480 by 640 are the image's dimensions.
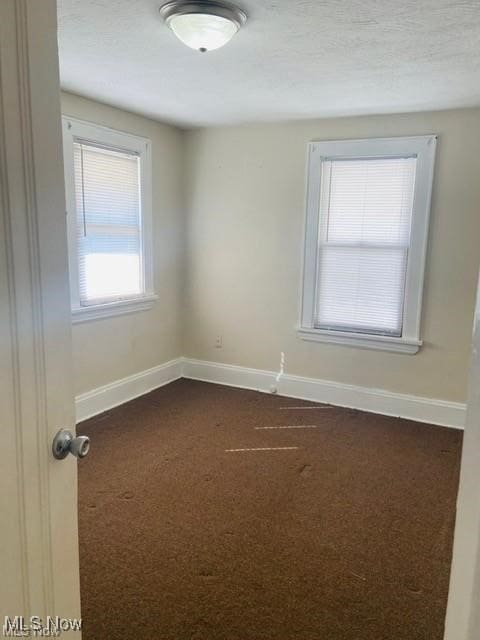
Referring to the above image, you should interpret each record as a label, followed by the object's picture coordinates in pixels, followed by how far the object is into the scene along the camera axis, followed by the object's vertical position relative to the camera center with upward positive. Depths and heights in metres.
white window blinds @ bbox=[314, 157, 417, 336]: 3.58 +0.06
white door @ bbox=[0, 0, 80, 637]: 0.86 -0.15
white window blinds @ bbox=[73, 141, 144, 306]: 3.36 +0.15
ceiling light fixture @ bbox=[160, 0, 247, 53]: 1.87 +0.94
